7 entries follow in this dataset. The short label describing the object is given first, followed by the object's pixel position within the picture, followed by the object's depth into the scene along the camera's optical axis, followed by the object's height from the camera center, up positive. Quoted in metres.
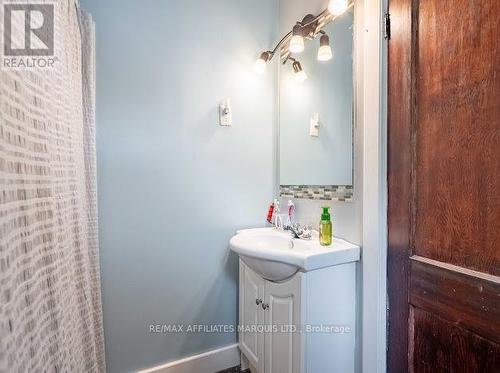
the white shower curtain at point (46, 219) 0.42 -0.08
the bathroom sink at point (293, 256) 0.97 -0.33
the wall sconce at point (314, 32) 1.25 +0.76
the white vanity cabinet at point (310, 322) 0.99 -0.61
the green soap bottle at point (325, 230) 1.14 -0.24
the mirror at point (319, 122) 1.19 +0.30
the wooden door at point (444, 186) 0.62 -0.03
